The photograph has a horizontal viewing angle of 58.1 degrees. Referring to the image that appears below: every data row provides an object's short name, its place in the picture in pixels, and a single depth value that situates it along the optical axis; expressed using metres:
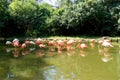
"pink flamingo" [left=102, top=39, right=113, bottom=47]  6.13
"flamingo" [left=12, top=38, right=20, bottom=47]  6.44
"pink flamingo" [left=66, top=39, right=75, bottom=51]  6.48
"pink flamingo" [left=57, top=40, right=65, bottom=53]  6.37
